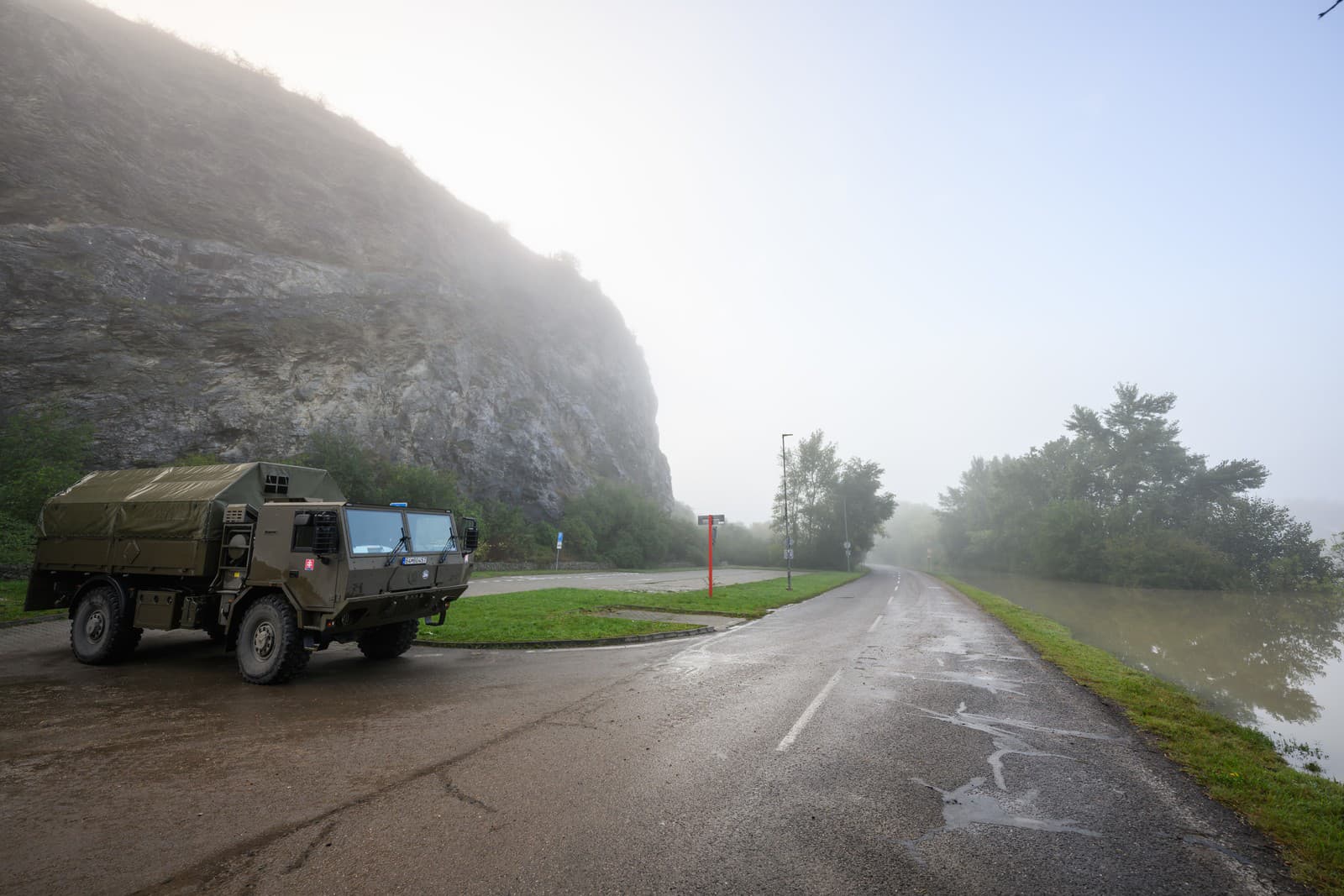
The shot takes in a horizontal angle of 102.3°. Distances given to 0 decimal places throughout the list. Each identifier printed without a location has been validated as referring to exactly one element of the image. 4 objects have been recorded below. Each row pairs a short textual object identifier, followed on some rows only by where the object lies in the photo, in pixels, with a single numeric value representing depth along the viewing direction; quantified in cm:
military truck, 755
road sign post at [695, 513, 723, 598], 1950
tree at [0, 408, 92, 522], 1973
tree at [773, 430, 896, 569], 6288
